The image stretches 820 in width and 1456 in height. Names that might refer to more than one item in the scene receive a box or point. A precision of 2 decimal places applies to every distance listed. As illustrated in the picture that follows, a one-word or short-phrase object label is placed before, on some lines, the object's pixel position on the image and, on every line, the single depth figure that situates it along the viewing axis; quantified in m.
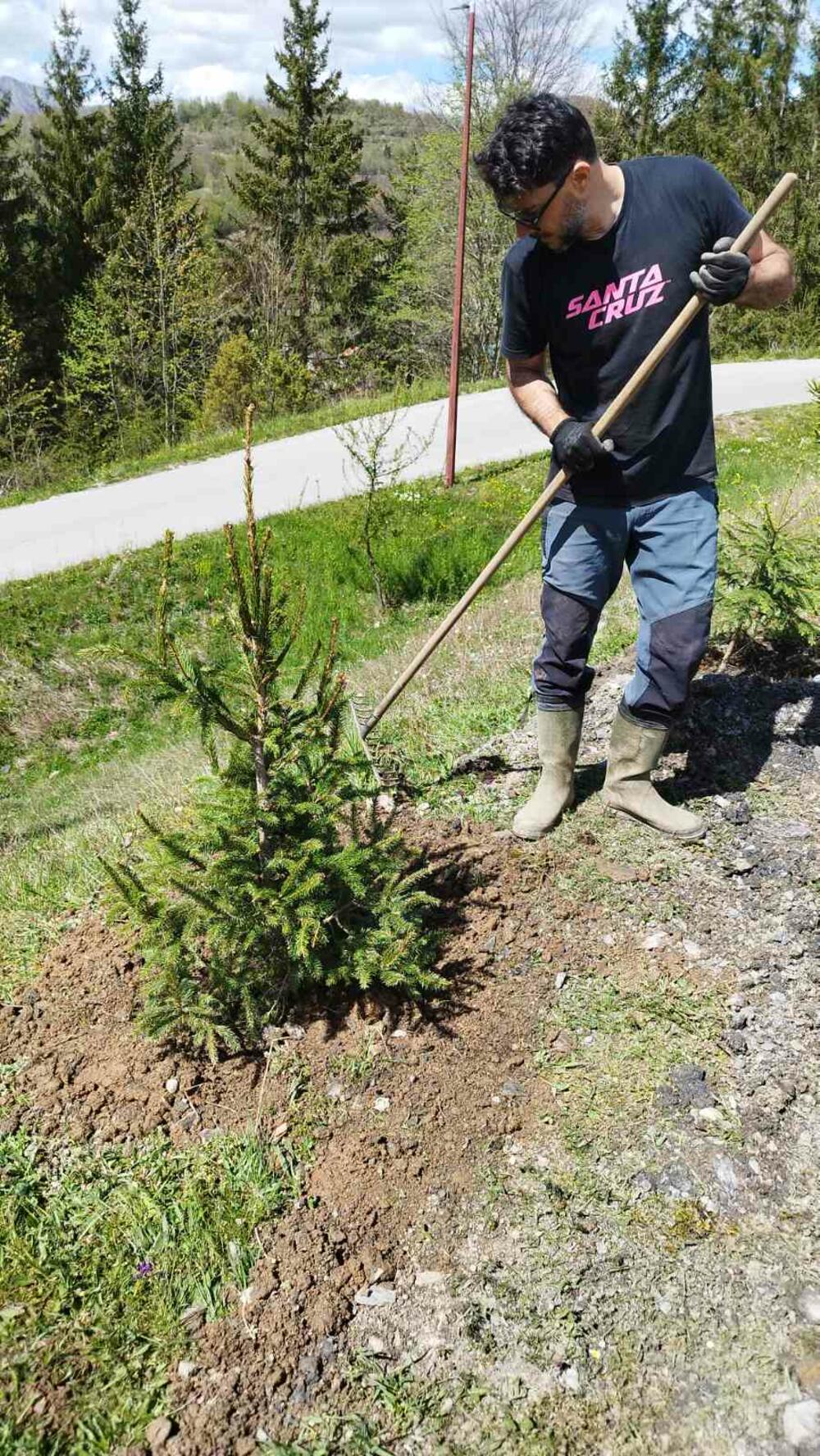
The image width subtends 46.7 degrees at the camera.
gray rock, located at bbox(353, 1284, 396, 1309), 2.23
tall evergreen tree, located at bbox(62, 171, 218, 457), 21.80
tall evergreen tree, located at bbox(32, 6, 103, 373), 28.75
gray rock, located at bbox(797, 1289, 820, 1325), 2.09
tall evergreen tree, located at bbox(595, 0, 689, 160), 25.86
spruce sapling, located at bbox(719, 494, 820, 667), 4.18
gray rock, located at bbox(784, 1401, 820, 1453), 1.88
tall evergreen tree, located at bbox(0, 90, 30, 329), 27.88
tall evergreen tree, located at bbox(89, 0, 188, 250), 28.28
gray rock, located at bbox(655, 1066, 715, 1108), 2.57
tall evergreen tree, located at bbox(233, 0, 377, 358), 30.05
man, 2.77
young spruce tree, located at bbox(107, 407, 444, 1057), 2.52
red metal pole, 10.12
